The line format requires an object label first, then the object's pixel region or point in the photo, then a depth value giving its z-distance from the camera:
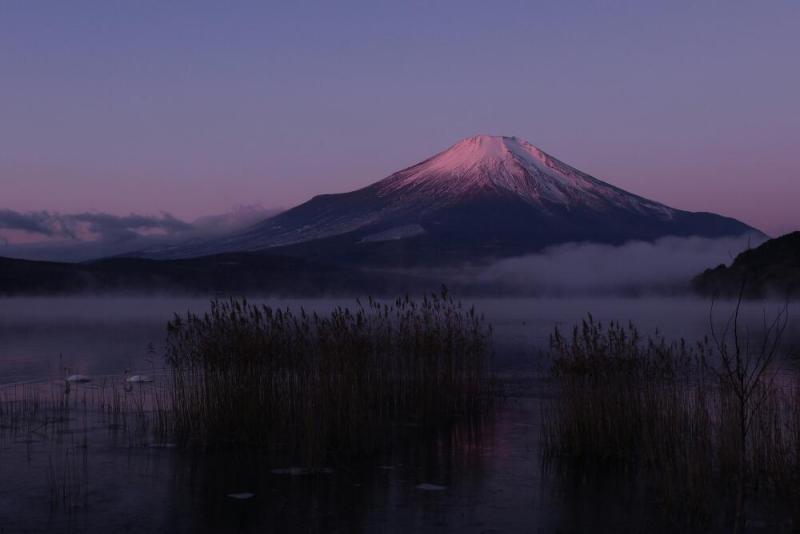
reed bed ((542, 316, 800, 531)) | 7.68
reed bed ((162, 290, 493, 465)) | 9.93
